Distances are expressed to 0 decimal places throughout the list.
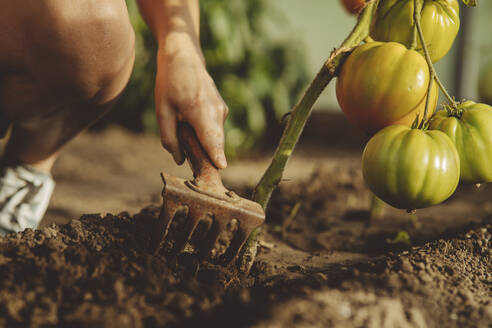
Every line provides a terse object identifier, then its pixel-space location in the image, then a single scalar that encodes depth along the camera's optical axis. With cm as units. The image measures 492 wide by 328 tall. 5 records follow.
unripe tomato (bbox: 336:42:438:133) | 103
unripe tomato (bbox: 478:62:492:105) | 174
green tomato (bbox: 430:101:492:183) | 103
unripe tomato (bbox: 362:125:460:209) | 101
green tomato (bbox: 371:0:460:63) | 107
